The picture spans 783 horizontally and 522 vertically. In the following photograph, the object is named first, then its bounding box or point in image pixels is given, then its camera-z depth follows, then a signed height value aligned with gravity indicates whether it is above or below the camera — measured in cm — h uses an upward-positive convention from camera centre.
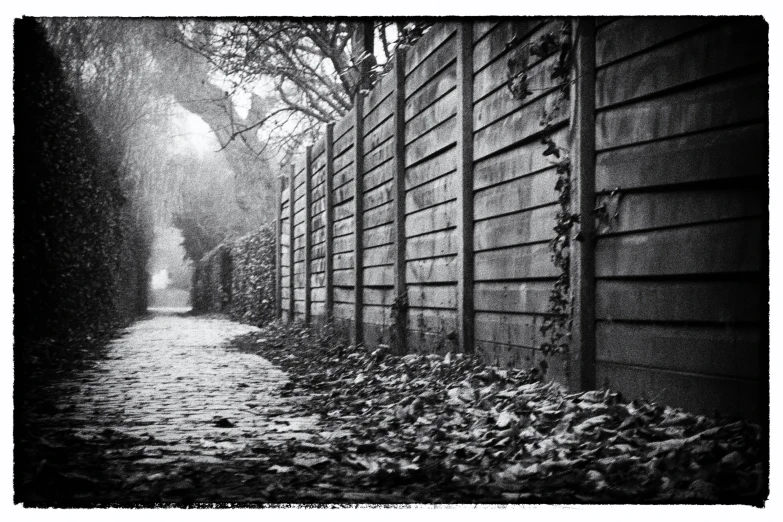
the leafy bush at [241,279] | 1509 +3
